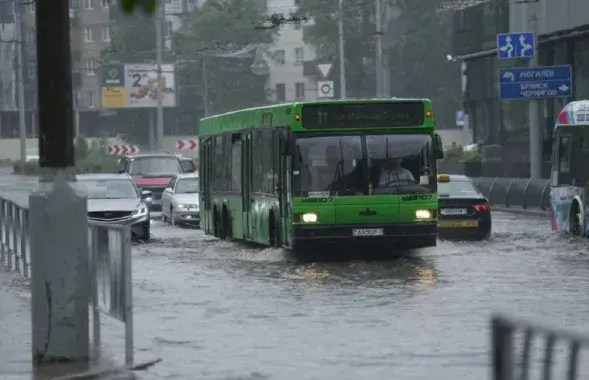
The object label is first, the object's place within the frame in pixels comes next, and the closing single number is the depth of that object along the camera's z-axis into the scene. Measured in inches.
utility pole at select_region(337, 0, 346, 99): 3197.3
